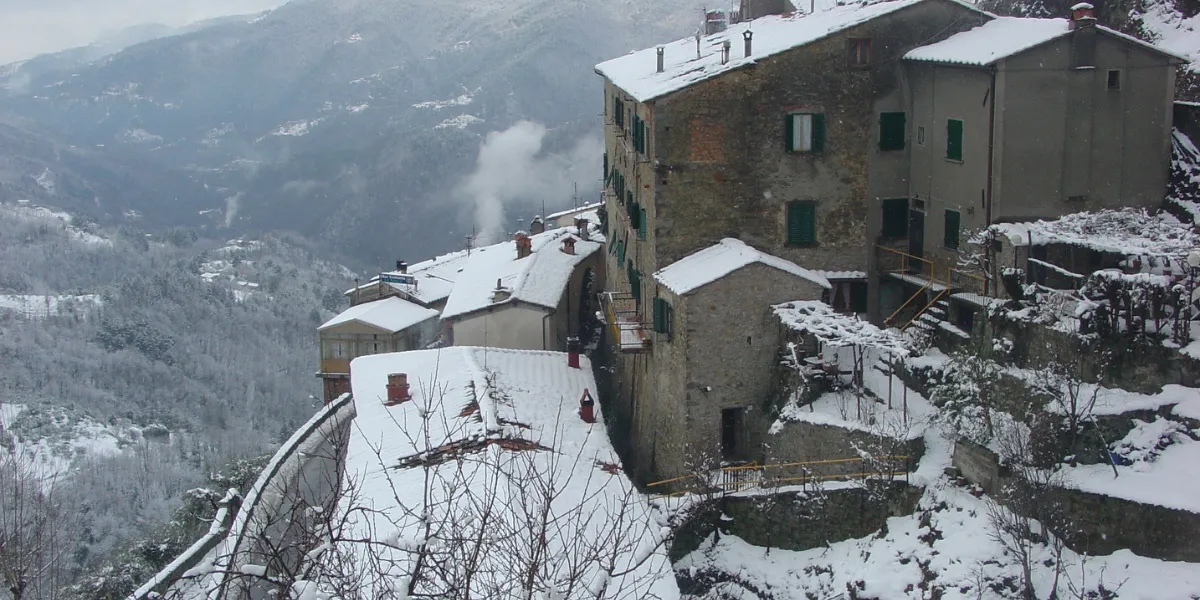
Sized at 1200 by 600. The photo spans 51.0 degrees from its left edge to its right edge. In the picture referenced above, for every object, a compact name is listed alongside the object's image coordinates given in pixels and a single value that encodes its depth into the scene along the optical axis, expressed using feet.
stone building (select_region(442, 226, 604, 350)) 135.95
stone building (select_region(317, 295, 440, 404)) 171.73
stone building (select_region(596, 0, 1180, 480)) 98.73
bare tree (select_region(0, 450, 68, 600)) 53.83
